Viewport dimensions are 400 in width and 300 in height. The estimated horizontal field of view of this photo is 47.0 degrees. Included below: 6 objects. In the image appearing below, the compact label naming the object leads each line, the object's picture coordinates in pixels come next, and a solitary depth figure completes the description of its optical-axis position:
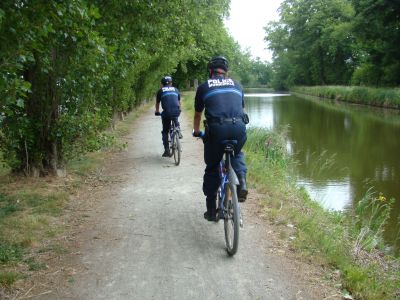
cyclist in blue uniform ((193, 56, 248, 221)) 4.99
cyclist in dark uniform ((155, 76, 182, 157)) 10.41
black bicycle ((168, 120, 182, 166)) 10.20
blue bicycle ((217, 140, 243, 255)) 4.80
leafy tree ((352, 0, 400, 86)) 38.12
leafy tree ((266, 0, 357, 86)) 68.06
